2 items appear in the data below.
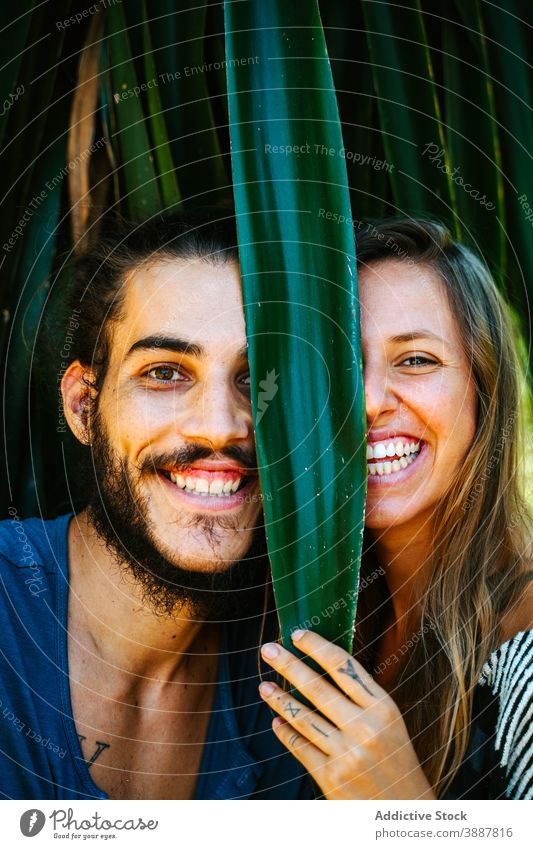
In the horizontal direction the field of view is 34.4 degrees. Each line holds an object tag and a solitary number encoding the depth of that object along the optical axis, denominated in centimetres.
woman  106
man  114
